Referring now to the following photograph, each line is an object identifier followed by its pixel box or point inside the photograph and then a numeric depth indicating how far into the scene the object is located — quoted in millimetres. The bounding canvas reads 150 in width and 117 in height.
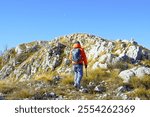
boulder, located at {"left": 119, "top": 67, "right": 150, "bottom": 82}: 15894
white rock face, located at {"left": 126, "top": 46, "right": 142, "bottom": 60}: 19193
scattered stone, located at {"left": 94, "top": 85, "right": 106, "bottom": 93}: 14795
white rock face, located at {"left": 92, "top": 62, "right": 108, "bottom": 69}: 17356
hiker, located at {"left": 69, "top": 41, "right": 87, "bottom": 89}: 13751
